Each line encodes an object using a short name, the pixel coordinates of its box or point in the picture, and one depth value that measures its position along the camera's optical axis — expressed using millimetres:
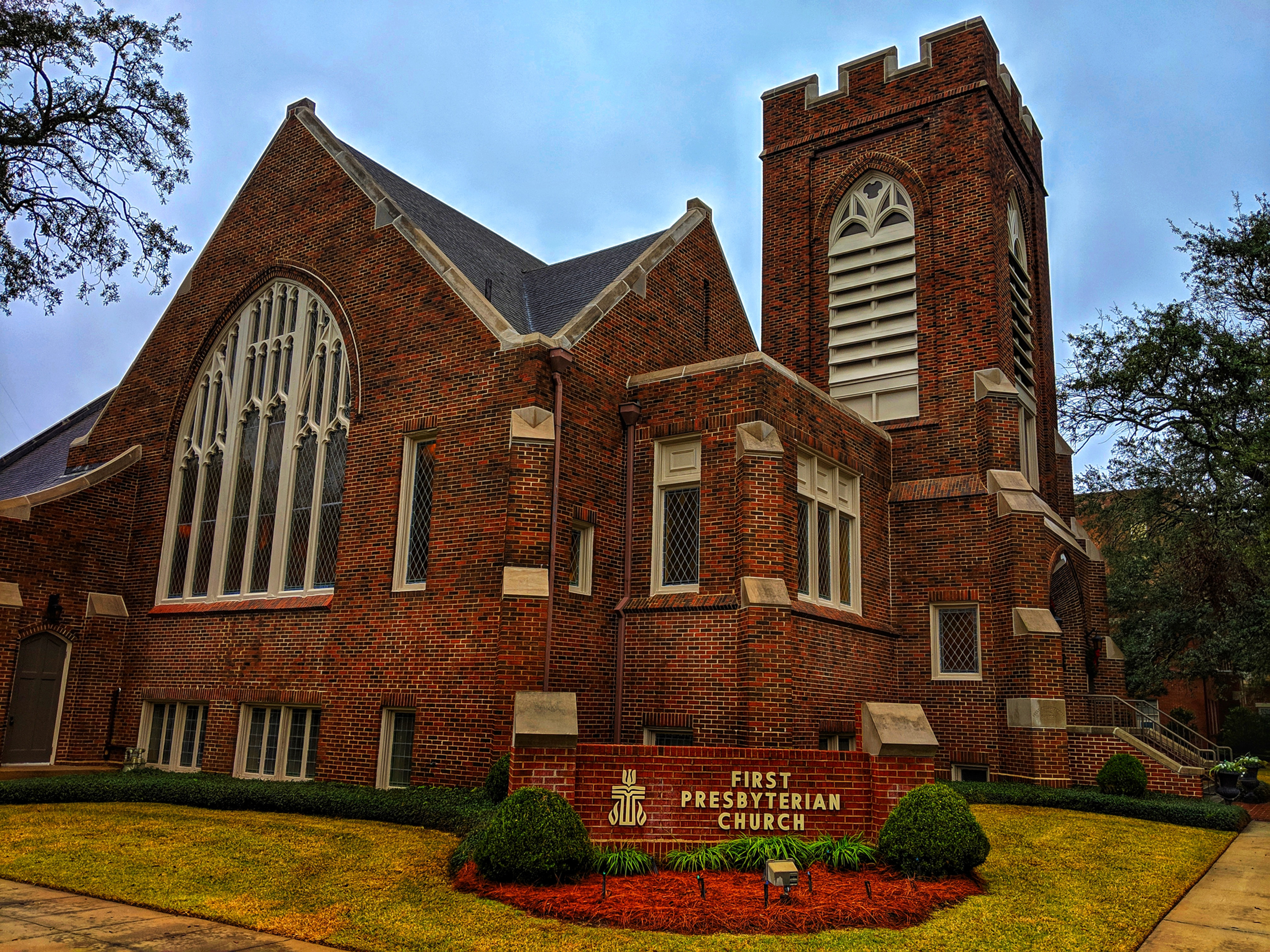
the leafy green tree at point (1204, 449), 20672
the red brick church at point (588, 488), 14328
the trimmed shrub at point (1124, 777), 15547
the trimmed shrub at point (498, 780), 12172
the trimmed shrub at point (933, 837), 9516
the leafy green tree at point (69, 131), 13242
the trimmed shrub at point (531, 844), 8906
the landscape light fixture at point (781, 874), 8211
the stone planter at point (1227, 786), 16094
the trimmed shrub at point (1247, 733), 35406
